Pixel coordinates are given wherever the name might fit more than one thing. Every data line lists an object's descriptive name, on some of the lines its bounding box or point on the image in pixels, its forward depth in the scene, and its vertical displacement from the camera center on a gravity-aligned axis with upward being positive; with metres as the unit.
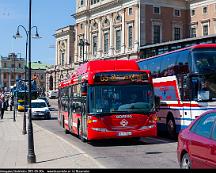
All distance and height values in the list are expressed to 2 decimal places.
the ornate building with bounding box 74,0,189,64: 87.06 +14.70
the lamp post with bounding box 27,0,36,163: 12.91 -1.53
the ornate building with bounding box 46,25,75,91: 124.14 +11.12
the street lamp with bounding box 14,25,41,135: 32.32 +4.53
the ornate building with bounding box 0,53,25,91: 163.75 +9.67
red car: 8.08 -0.93
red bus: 16.52 -0.30
